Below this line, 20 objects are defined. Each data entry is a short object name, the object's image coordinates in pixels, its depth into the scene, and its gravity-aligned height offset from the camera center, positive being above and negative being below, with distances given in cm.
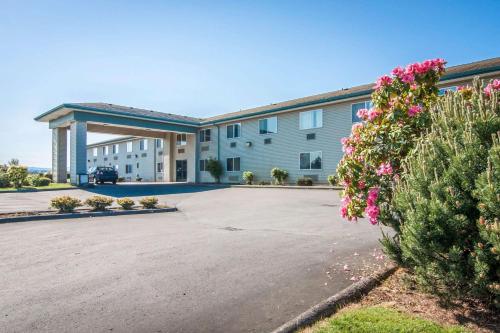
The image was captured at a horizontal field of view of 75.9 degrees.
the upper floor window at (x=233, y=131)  3022 +391
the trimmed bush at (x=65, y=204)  1085 -104
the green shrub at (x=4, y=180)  2392 -48
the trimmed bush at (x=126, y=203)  1193 -114
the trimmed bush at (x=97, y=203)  1152 -108
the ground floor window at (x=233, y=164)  2999 +73
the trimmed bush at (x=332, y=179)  2125 -60
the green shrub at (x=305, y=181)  2342 -75
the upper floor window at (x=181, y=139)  3596 +372
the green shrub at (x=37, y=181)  2448 -59
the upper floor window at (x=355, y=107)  2140 +431
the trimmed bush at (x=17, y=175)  2369 -10
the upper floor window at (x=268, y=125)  2731 +398
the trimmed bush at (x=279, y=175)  2562 -31
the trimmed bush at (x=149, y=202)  1238 -116
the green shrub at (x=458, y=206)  266 -32
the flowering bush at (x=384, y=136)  429 +48
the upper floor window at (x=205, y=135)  3325 +386
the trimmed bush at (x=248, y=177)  2739 -48
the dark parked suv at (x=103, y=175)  2923 -21
